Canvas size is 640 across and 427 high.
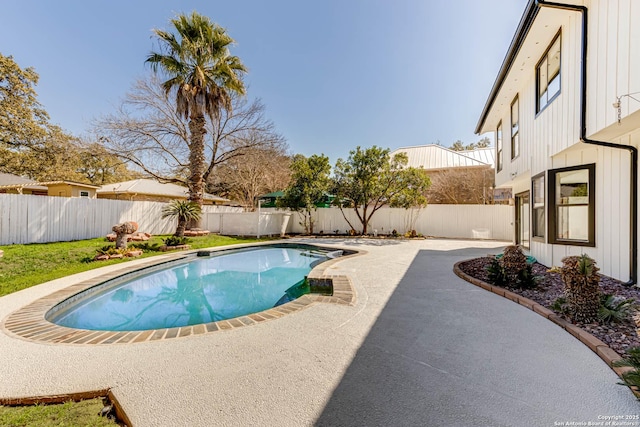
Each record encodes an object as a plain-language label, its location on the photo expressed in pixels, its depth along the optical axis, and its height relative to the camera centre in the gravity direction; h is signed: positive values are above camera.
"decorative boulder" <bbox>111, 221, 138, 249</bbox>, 8.91 -0.61
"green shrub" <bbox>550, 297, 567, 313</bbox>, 3.63 -1.19
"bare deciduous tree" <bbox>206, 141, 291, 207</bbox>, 18.75 +3.38
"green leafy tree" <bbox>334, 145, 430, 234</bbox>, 14.78 +2.03
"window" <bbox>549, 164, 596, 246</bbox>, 5.47 +0.26
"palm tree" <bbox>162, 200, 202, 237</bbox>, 11.74 +0.12
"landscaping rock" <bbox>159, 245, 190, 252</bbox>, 10.76 -1.35
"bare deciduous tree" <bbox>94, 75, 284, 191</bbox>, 15.00 +4.77
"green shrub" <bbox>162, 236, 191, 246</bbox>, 11.12 -1.11
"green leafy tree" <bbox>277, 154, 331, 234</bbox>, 15.72 +1.89
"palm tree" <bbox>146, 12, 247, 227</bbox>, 12.10 +6.60
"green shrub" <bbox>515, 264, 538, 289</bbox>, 4.93 -1.11
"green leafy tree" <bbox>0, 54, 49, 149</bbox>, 17.27 +6.95
